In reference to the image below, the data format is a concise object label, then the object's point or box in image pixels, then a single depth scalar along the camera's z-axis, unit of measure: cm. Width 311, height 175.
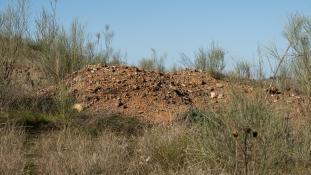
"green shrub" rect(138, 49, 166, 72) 2087
